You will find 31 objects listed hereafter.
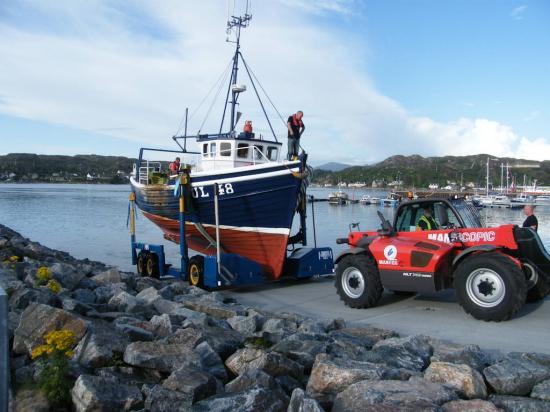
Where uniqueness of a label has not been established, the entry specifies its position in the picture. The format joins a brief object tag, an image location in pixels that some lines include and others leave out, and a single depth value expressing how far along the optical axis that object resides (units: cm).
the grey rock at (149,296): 861
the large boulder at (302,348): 524
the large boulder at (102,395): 407
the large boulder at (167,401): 405
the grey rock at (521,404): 413
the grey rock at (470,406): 393
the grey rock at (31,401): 418
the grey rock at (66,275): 955
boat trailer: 1120
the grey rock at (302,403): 379
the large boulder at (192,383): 421
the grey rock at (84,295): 848
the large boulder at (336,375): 445
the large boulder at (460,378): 443
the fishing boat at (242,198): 1223
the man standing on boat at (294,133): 1214
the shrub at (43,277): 882
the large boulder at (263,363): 471
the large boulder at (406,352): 535
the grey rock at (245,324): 711
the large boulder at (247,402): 390
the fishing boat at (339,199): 8056
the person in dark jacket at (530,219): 1041
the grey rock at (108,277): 1085
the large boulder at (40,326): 539
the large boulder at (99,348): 498
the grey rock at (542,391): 432
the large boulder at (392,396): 384
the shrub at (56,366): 432
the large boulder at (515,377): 453
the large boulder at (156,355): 490
